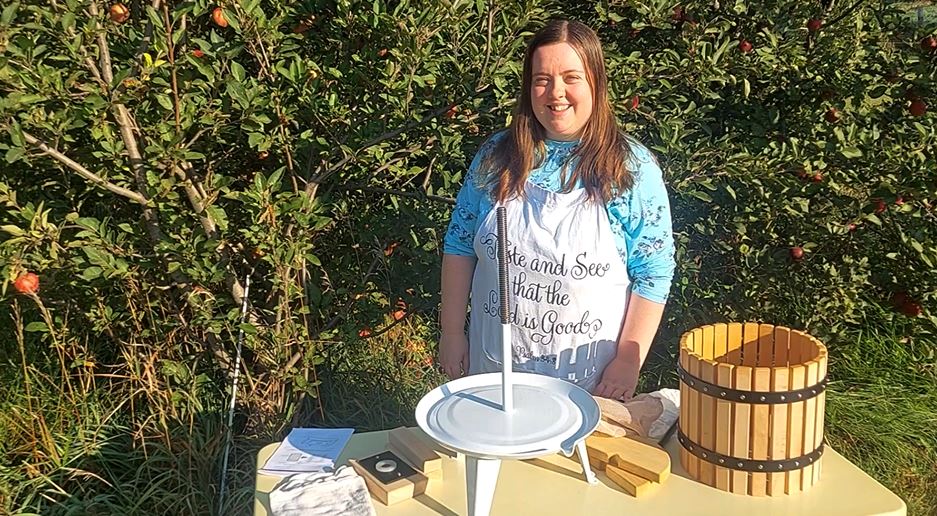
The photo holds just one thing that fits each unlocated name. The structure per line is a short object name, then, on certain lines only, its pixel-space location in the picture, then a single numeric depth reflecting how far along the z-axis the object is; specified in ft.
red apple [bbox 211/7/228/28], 9.18
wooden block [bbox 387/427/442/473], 6.41
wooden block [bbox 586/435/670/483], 6.22
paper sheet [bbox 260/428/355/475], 6.66
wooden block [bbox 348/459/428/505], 6.13
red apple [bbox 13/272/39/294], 9.12
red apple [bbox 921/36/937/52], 11.73
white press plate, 5.48
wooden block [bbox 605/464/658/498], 6.15
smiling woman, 7.70
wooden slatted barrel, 5.85
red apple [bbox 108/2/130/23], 9.04
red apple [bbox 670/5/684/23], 11.78
